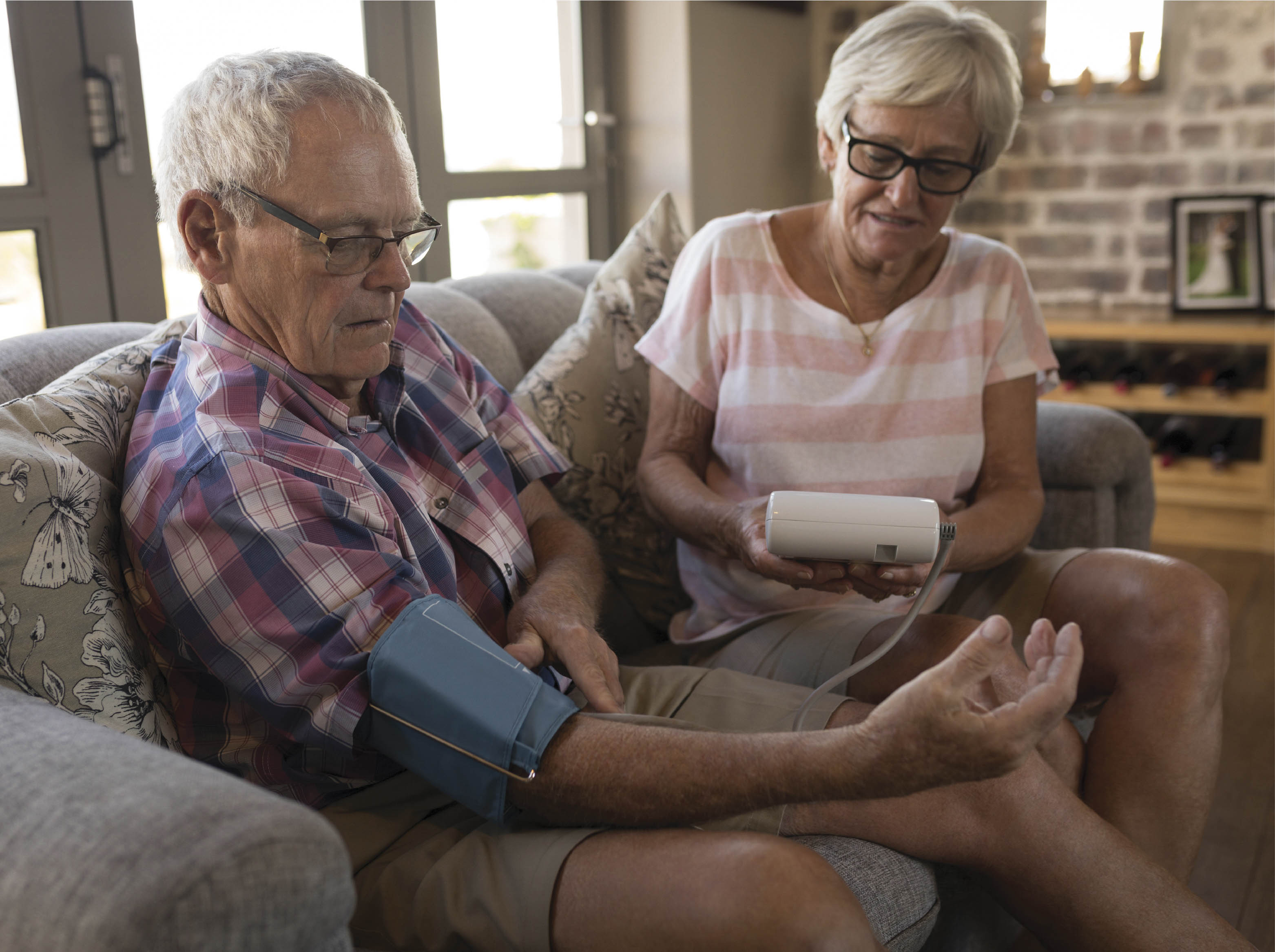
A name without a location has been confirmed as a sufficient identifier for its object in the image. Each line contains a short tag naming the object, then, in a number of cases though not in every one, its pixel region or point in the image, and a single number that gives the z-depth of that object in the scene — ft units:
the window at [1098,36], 11.27
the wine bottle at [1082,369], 11.28
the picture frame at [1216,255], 11.02
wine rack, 10.51
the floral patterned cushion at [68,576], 2.73
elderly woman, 4.40
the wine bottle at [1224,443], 10.59
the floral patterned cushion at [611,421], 5.05
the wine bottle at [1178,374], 10.80
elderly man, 2.66
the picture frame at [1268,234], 10.85
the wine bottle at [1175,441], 10.82
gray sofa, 1.81
